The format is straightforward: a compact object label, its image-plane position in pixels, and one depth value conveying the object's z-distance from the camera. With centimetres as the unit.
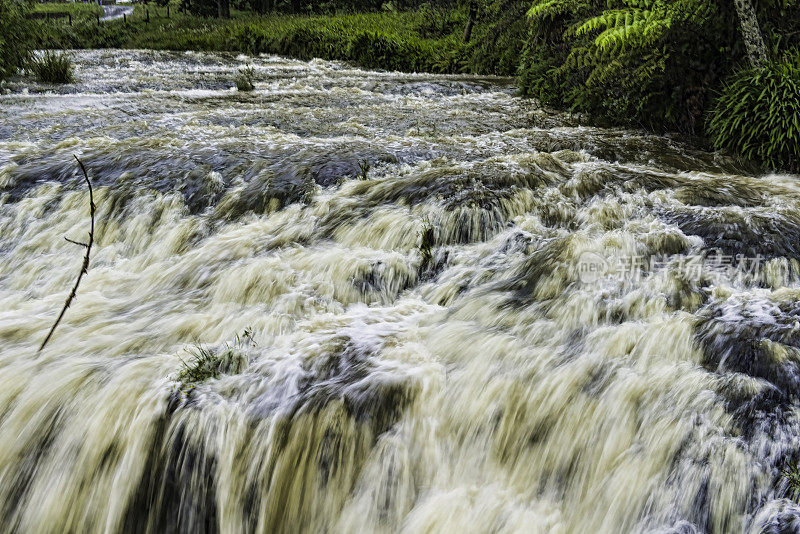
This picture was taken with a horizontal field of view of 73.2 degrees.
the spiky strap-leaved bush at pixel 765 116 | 591
